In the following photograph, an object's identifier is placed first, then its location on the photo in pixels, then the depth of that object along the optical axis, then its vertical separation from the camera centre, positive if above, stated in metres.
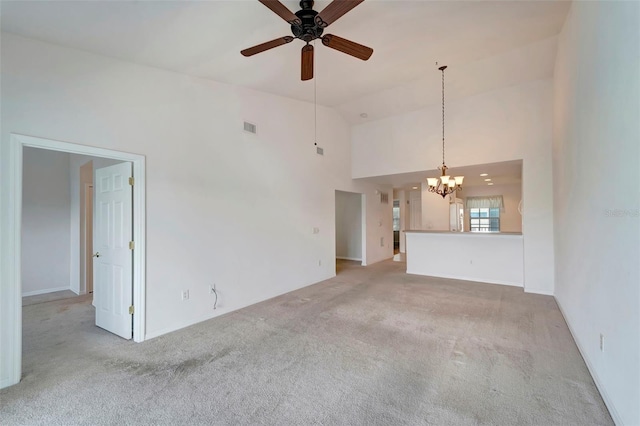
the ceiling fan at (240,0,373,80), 2.04 +1.57
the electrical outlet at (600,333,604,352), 2.11 -1.01
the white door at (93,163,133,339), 3.15 -0.42
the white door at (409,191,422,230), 10.38 +0.17
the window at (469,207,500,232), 10.22 -0.22
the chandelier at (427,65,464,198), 4.72 +0.55
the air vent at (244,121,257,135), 4.25 +1.38
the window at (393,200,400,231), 10.59 -0.06
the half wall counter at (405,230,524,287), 5.36 -0.91
